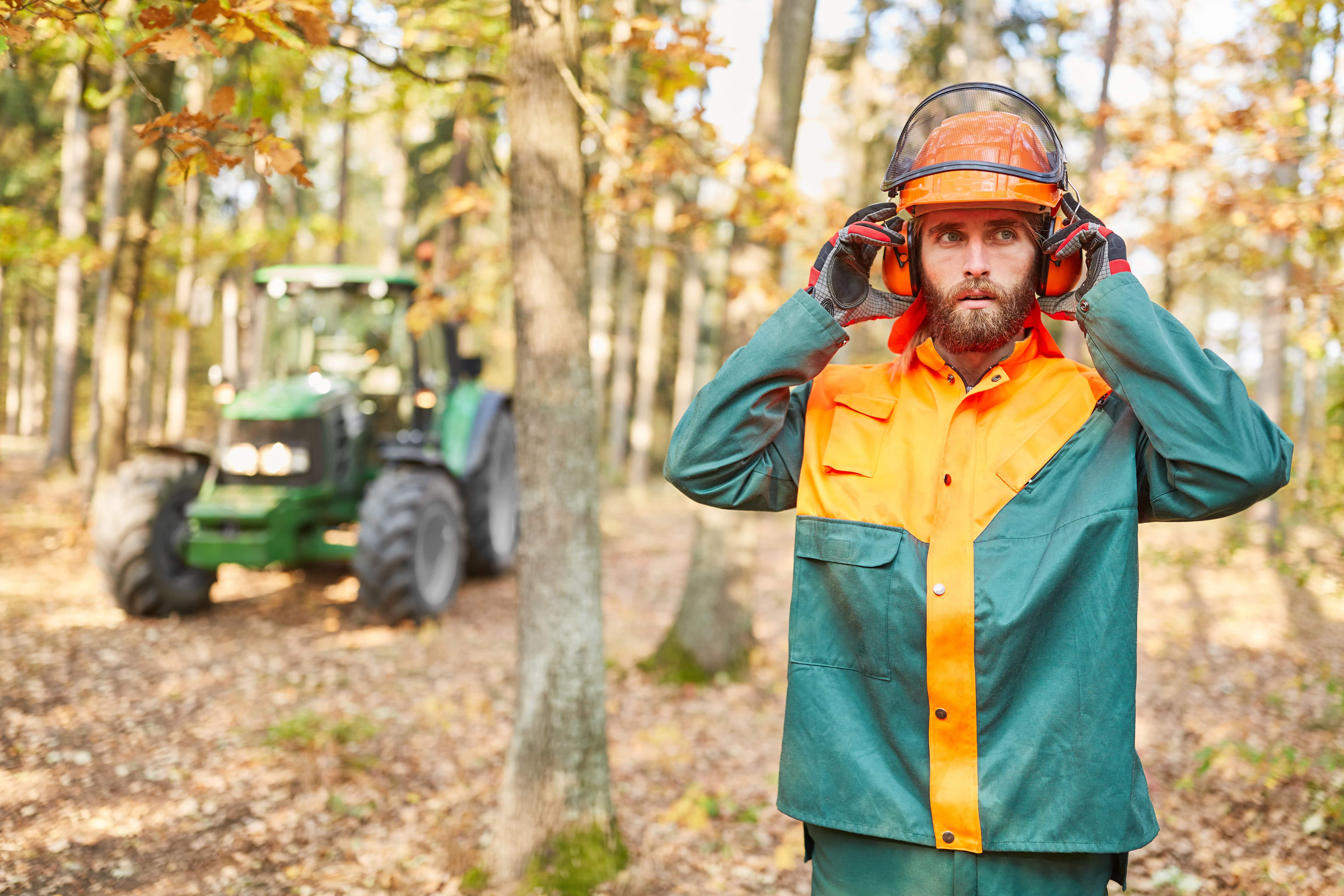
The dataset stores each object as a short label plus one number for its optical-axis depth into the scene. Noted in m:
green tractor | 6.68
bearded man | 1.68
